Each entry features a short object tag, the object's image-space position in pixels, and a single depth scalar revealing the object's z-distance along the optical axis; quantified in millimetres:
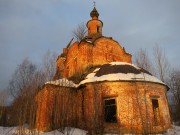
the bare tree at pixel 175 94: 22281
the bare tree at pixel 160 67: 20012
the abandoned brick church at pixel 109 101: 10250
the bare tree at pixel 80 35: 22991
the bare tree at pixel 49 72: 7355
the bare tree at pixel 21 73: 23644
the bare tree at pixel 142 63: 12884
